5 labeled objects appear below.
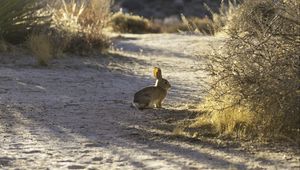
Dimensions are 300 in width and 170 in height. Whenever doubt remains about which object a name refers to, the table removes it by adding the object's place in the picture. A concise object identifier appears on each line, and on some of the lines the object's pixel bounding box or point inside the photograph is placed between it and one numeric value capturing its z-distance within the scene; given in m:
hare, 8.19
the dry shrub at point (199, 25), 26.75
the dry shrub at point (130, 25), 27.12
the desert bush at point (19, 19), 13.93
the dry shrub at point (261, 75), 6.09
